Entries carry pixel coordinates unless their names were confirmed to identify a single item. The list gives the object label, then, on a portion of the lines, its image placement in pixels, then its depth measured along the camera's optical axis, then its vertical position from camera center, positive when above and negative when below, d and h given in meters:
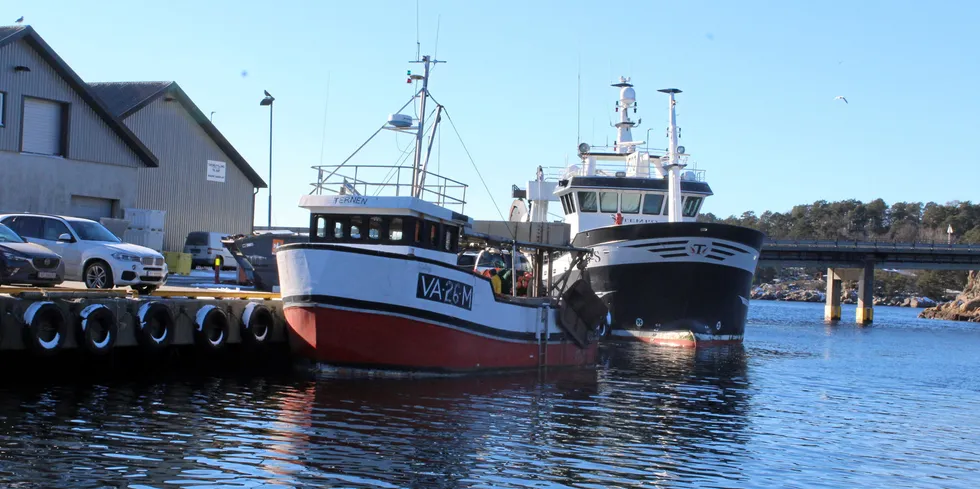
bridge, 74.44 +2.26
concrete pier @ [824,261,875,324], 74.62 -0.32
